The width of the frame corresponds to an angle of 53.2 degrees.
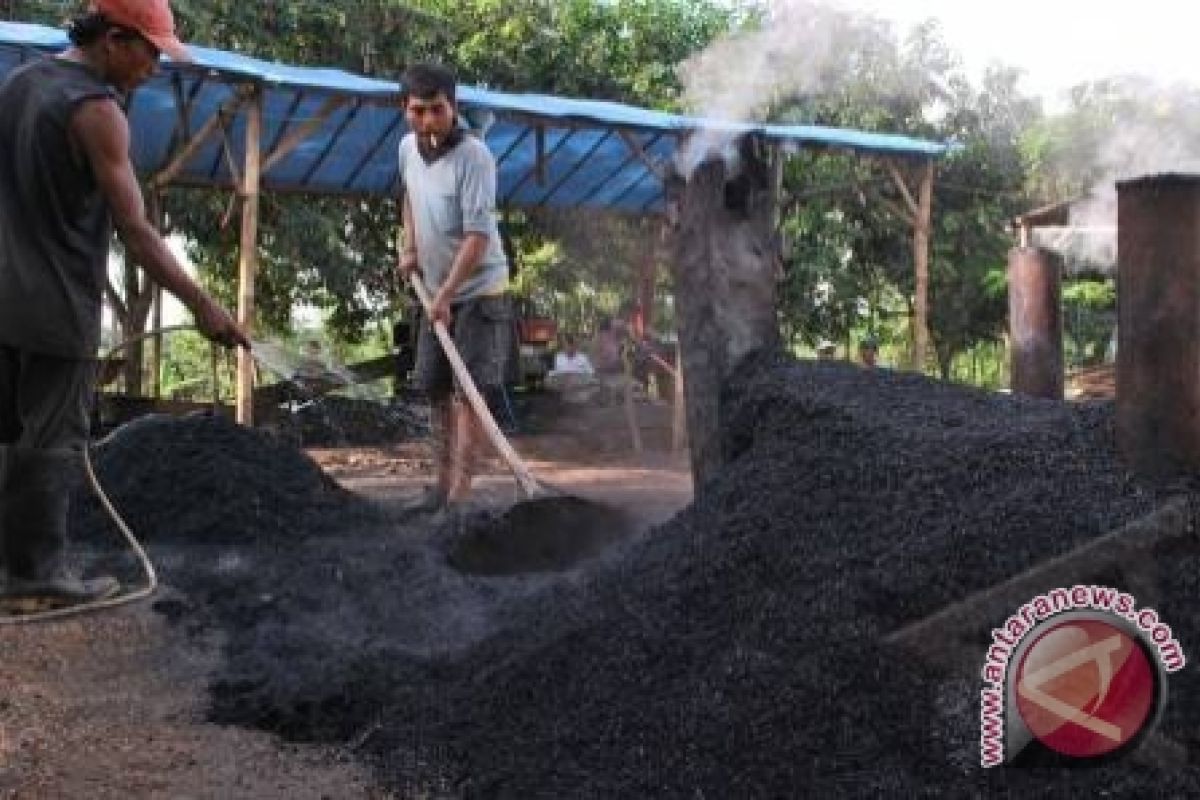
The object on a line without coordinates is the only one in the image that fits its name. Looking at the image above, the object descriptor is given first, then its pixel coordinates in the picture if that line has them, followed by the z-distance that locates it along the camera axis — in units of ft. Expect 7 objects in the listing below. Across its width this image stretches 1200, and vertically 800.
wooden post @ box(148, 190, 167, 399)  29.58
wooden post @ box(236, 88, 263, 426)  23.04
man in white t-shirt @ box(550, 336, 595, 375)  38.45
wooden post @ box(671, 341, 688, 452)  30.96
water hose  9.35
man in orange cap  9.57
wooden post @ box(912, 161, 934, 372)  33.14
